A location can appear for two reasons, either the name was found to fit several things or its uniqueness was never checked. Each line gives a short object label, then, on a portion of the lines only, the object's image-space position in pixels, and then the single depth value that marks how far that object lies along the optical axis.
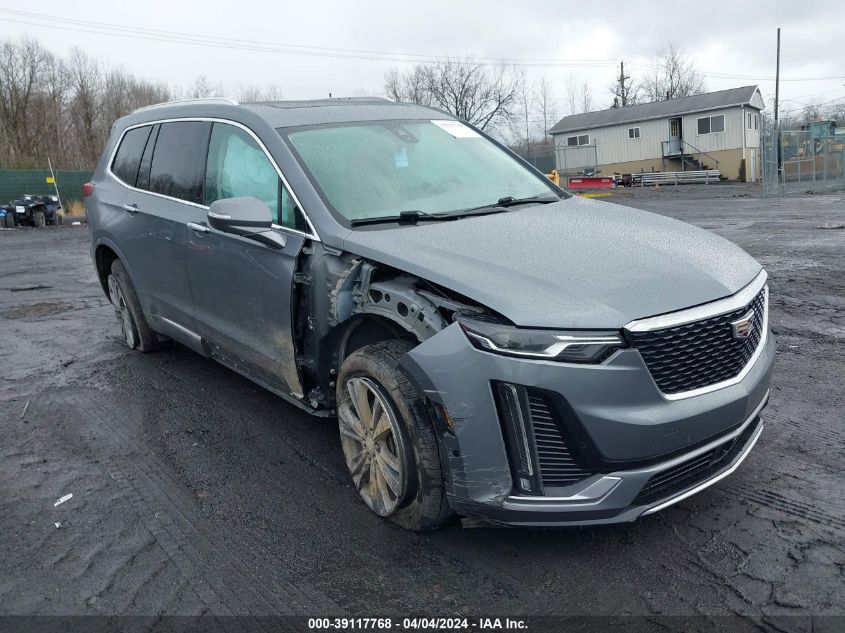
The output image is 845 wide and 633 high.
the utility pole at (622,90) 73.12
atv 28.98
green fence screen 38.16
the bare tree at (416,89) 67.00
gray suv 2.76
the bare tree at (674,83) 77.19
